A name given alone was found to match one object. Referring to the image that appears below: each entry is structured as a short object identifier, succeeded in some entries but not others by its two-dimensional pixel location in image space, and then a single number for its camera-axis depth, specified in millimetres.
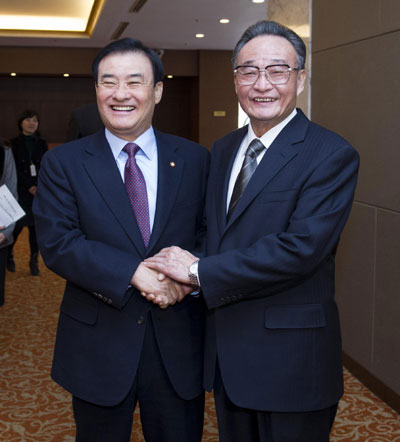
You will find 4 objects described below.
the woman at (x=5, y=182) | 3852
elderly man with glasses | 1720
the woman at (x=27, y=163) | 6922
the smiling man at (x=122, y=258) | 1862
